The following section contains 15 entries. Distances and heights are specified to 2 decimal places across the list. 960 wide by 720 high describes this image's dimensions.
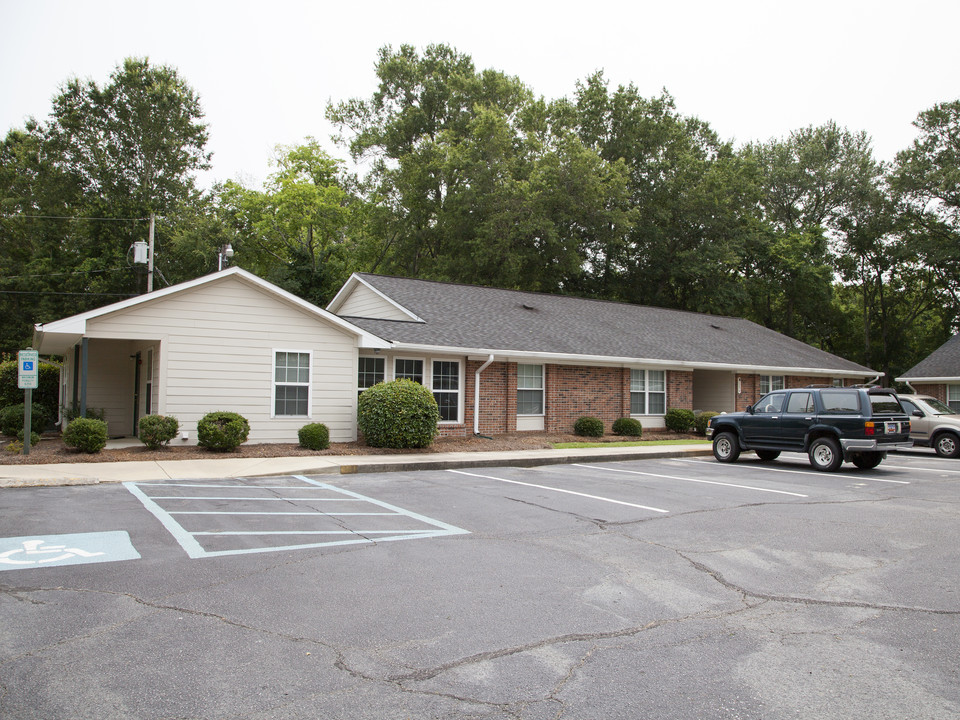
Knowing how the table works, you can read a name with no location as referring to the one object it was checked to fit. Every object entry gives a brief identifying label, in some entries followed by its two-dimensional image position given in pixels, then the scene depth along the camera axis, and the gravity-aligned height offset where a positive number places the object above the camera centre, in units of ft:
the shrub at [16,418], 60.23 -2.07
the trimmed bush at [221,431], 50.47 -2.57
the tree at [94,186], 126.21 +39.46
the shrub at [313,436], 53.93 -3.08
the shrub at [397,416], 54.60 -1.55
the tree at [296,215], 135.85 +36.25
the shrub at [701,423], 82.33 -2.93
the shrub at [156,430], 50.11 -2.50
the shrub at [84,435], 47.24 -2.74
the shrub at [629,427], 74.79 -3.13
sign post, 45.16 +1.35
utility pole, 89.55 +17.49
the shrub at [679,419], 80.38 -2.42
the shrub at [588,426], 72.18 -2.96
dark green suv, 48.16 -1.83
